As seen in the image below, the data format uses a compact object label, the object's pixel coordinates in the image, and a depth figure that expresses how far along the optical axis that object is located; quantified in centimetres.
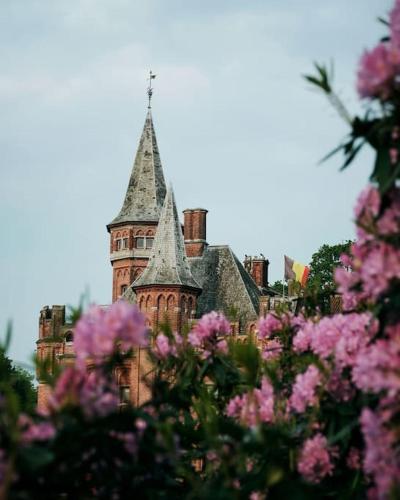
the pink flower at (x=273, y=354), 909
